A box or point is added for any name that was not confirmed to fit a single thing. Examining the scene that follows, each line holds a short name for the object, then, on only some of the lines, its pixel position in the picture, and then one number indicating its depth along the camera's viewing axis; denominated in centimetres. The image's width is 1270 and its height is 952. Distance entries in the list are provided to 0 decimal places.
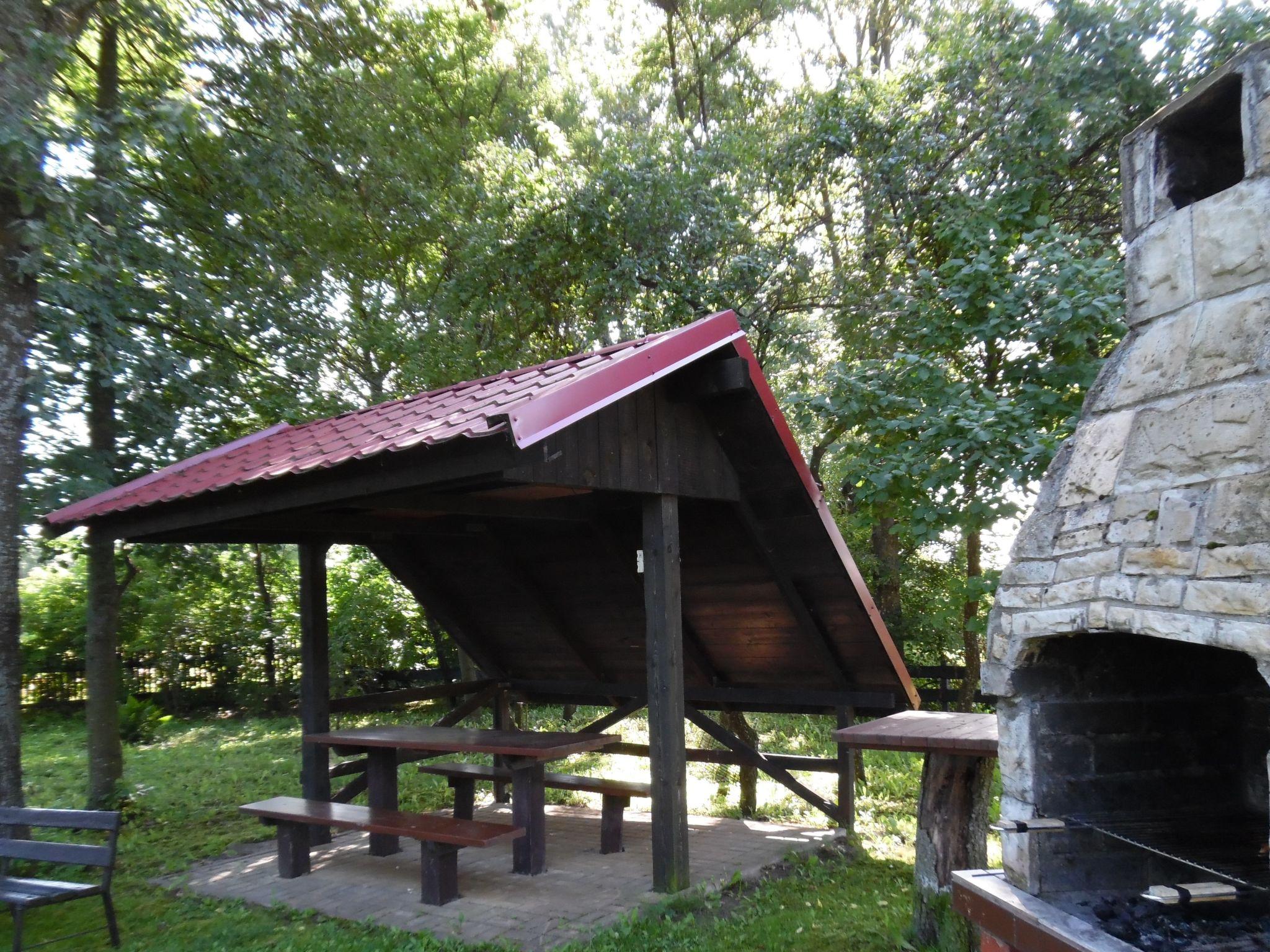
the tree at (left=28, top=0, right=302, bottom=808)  792
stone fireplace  307
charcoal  335
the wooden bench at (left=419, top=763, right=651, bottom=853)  681
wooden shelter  506
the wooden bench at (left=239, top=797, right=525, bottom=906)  570
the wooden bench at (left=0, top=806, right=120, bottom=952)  512
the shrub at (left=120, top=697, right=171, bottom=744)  1405
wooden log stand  500
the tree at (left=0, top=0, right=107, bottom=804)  680
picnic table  624
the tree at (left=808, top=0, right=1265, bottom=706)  725
